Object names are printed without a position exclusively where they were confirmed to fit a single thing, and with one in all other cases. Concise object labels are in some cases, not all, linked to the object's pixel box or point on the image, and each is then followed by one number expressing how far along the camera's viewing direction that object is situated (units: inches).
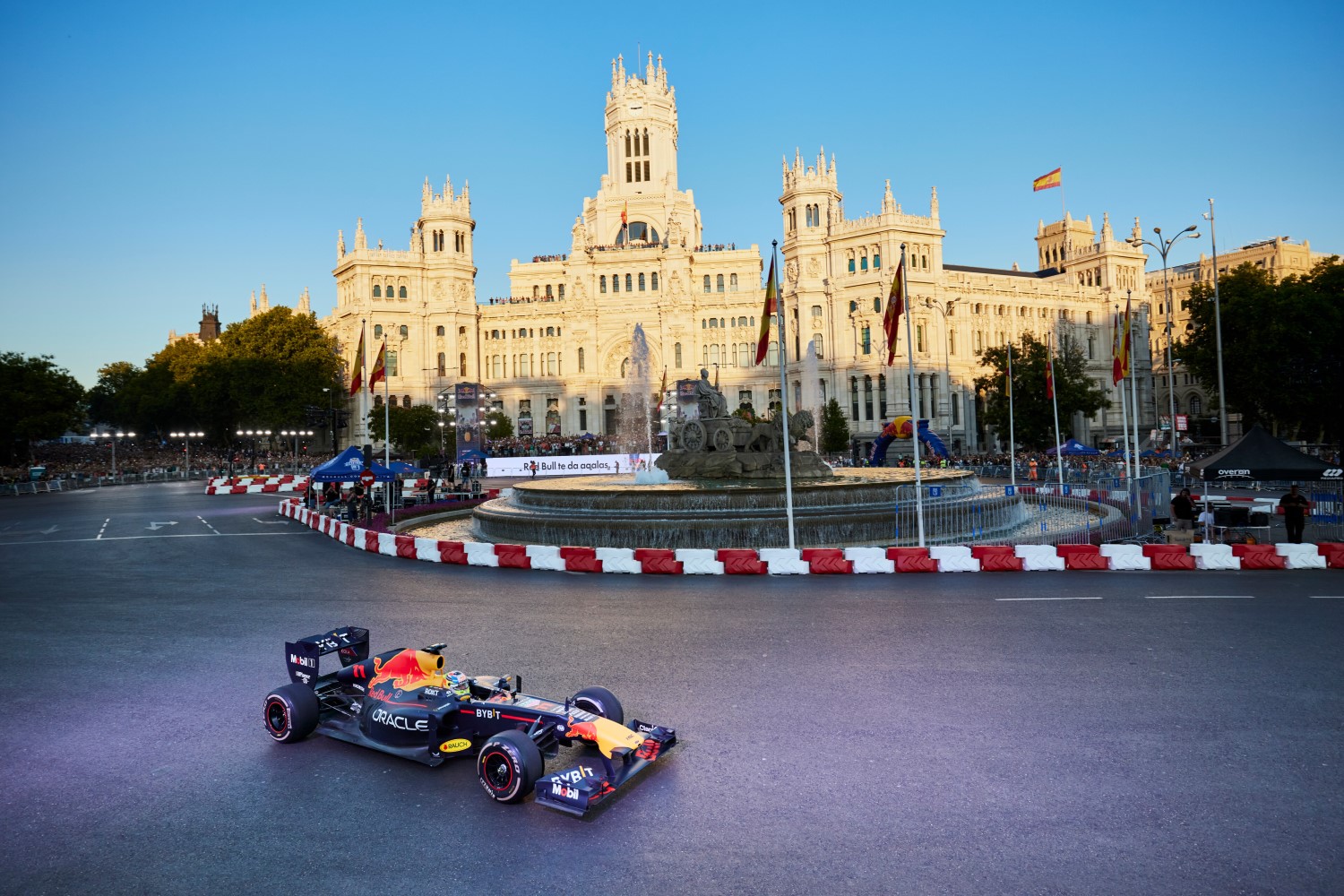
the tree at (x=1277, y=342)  2097.7
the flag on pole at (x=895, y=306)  880.9
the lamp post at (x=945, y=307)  3174.7
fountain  900.6
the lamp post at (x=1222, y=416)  1528.1
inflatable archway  1909.4
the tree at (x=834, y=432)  2994.6
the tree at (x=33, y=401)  2613.2
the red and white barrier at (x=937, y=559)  729.0
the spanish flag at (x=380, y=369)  1366.9
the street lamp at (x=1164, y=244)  1643.2
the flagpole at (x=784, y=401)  795.4
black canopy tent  858.8
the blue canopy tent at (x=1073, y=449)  1910.8
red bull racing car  275.1
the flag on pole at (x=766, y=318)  865.5
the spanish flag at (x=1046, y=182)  3338.8
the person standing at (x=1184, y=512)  818.8
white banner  2397.9
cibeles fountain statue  1280.8
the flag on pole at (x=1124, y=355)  1250.0
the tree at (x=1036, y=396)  2379.4
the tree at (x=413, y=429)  3019.2
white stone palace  3444.9
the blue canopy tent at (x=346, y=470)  1317.7
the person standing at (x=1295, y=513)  787.4
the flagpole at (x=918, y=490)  783.0
